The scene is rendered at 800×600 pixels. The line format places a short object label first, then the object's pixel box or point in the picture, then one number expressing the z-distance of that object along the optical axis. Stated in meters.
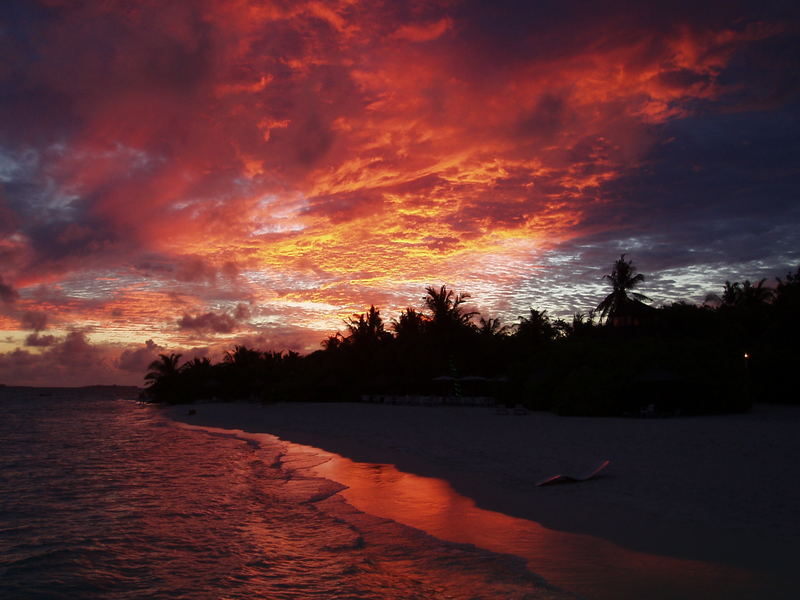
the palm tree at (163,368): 66.75
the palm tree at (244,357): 62.47
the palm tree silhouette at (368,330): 44.66
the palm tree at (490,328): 41.78
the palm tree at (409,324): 41.91
